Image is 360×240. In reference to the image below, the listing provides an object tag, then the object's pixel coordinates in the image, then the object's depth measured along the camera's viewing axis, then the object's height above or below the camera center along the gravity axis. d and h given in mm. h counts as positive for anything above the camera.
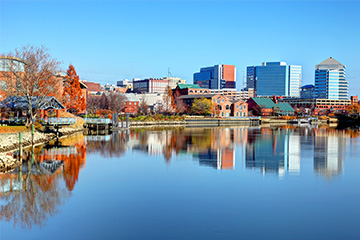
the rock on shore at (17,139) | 29762 -2676
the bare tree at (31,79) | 43062 +3566
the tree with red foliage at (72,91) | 67000 +3283
